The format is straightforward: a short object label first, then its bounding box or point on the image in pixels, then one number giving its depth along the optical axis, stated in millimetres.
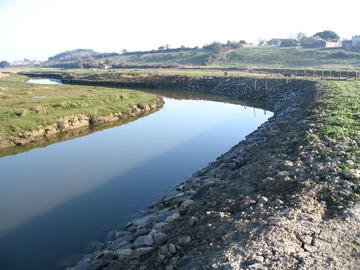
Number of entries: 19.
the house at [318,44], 127612
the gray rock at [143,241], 10154
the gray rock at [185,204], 12140
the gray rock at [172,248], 8719
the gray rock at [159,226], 10931
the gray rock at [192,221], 10121
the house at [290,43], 142325
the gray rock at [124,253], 9736
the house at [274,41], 194875
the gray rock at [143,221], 11990
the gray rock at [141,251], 9594
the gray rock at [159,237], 10041
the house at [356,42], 107912
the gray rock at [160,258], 8595
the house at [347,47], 106425
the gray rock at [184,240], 8969
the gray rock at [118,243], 10844
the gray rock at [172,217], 11266
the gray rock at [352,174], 10820
